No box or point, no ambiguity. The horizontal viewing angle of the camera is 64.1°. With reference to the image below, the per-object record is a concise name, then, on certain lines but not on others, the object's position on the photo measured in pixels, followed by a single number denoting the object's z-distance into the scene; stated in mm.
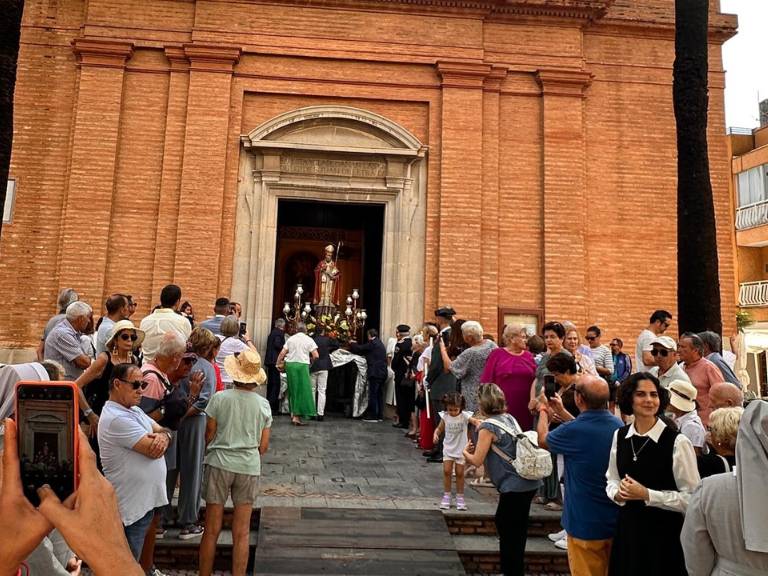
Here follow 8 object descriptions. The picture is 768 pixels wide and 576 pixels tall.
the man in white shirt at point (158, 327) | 5602
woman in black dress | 3287
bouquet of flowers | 12477
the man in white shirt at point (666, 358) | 5391
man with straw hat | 4480
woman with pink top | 6438
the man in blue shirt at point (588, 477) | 3838
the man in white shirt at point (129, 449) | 3701
